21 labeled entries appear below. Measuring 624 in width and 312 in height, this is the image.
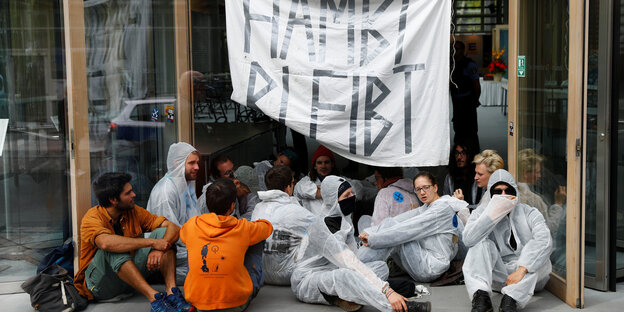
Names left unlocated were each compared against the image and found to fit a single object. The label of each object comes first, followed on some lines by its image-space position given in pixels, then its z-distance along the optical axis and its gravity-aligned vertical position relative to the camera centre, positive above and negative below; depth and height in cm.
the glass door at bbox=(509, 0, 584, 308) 499 -19
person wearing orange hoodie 484 -98
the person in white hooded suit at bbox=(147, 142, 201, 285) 587 -72
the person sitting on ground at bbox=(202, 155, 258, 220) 641 -74
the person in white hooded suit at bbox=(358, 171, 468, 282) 542 -101
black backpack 522 -134
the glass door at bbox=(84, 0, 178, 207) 595 +14
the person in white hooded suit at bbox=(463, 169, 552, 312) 499 -106
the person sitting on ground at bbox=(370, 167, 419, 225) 605 -83
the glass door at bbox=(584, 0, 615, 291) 542 -38
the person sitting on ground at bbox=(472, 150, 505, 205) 573 -52
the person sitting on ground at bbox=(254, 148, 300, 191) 694 -59
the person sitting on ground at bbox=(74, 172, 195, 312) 515 -104
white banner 592 +24
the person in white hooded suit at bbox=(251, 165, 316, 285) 561 -92
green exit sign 586 +25
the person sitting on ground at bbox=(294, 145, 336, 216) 631 -71
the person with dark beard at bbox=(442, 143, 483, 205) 643 -66
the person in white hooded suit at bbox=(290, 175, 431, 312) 483 -117
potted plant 1087 +48
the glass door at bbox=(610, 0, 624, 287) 539 -33
